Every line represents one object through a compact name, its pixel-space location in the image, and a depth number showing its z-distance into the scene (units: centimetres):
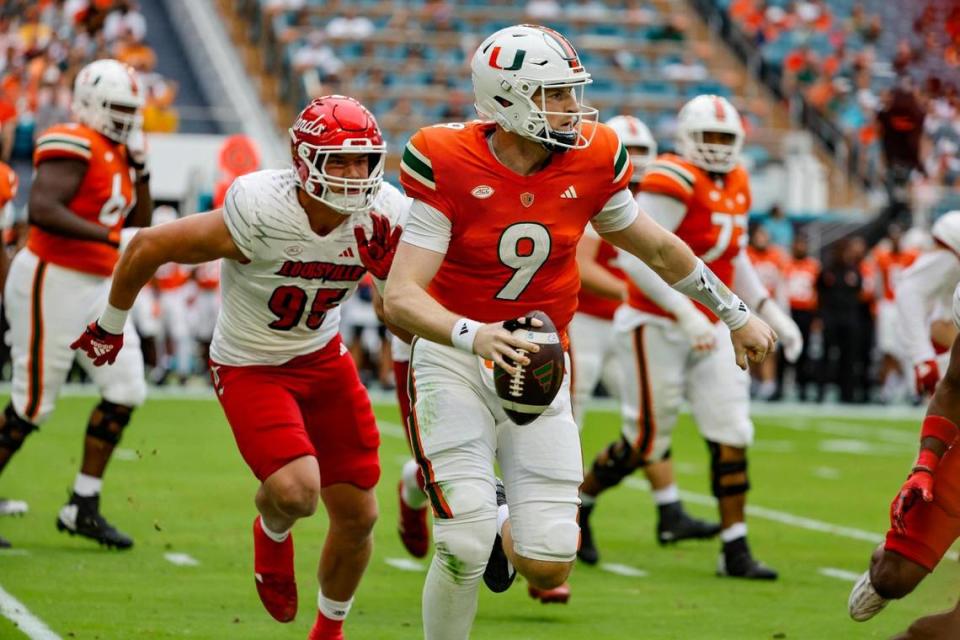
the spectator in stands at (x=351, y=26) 4877
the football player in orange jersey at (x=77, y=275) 1548
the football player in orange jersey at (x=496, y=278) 963
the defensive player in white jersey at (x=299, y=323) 1085
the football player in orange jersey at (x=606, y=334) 1596
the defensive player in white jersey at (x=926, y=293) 1427
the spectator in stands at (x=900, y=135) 2580
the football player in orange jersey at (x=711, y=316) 1531
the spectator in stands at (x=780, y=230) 4122
